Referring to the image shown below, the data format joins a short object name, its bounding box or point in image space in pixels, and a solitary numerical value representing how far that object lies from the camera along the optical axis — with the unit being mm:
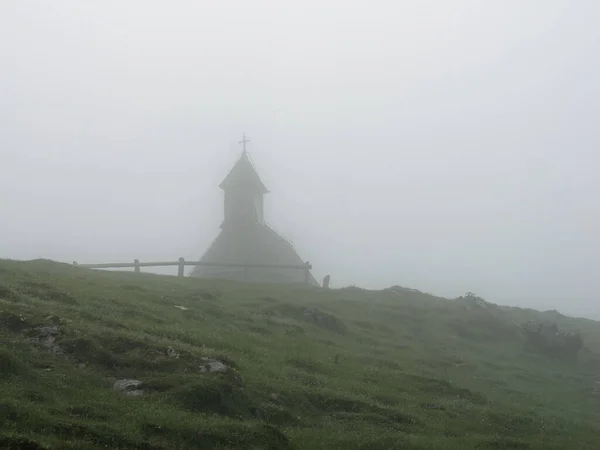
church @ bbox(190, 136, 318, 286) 72000
